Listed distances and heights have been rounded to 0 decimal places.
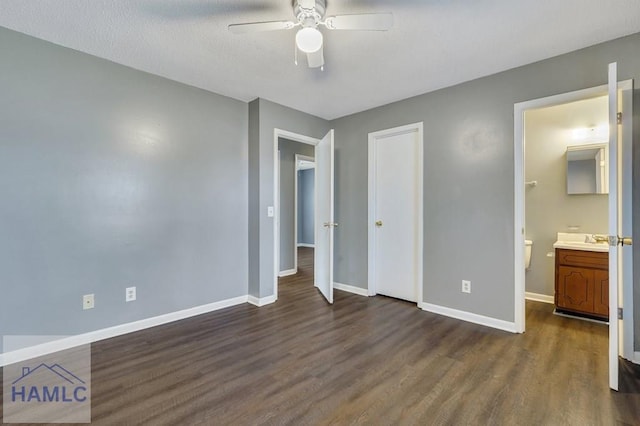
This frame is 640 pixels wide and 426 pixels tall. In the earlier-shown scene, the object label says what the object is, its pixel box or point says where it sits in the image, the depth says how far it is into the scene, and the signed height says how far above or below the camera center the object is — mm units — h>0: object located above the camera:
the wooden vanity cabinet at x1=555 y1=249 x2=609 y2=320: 2971 -722
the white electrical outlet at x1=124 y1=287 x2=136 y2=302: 2756 -742
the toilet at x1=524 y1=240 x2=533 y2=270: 3636 -470
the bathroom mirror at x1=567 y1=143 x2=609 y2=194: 3346 +487
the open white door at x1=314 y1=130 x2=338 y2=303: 3682 -81
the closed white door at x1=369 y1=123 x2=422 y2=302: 3557 +5
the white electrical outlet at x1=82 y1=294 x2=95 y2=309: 2523 -735
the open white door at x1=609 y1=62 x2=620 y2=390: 1810 -107
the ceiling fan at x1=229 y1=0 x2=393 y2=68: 1800 +1160
